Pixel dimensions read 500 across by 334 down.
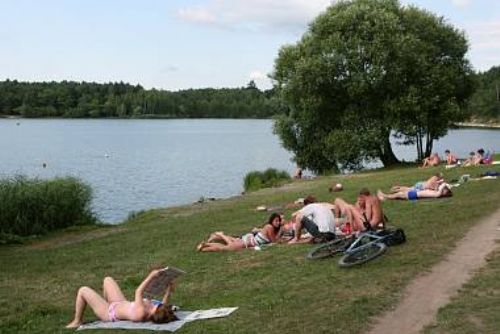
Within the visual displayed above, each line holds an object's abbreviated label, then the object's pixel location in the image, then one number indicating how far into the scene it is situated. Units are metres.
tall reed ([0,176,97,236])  24.31
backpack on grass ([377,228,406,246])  13.72
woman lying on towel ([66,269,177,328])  9.53
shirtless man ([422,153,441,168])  37.36
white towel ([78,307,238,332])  9.34
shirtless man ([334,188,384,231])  15.55
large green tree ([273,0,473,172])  42.16
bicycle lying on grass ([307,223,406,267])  12.42
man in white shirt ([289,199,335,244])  15.20
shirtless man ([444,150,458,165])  35.82
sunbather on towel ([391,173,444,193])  22.22
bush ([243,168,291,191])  41.88
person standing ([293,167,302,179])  42.52
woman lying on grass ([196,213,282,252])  16.09
